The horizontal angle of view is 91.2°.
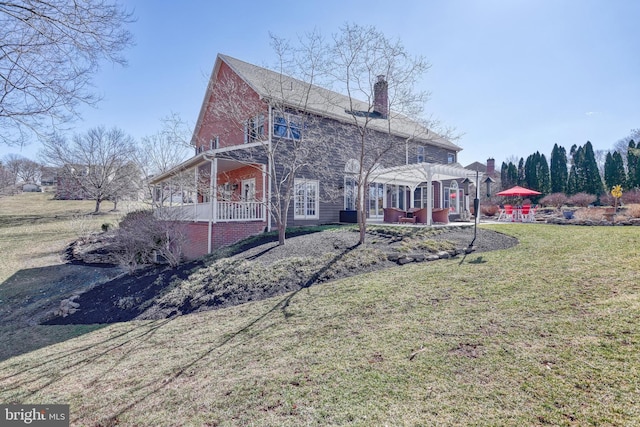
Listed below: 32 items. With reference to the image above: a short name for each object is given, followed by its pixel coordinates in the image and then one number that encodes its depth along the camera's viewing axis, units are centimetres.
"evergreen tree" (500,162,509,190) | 3372
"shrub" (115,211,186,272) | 1040
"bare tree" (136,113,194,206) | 1254
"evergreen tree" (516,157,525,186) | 3247
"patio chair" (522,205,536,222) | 1682
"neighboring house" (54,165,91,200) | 2847
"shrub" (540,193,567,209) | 2526
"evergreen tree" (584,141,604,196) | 2572
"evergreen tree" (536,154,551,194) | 2946
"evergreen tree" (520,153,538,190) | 3053
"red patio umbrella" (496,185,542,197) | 1816
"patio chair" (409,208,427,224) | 1309
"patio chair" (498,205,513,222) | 1806
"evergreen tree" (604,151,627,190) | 2522
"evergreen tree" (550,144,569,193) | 2850
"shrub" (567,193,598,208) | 2386
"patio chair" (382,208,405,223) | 1362
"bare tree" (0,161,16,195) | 3533
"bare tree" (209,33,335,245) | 970
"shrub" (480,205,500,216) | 2102
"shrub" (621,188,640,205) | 2123
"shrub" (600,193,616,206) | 2381
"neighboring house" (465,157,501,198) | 3275
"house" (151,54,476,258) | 1145
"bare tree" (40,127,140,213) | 2767
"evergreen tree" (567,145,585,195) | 2712
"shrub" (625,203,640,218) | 1273
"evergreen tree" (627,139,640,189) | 2369
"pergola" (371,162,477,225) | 1206
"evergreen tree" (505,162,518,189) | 3278
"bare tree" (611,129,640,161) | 3051
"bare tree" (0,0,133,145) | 557
